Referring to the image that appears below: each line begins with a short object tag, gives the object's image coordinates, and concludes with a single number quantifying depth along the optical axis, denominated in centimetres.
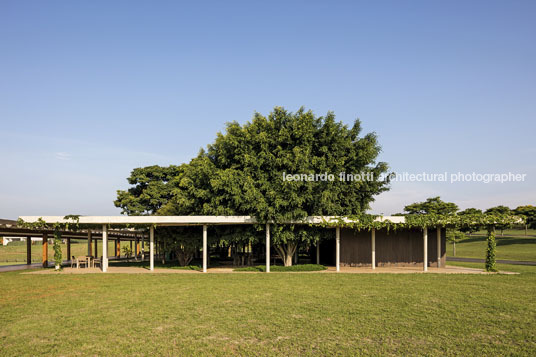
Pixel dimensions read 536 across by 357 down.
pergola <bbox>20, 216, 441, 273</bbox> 2073
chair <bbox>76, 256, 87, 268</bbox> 2392
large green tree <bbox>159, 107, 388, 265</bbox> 2134
